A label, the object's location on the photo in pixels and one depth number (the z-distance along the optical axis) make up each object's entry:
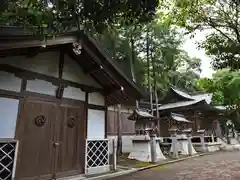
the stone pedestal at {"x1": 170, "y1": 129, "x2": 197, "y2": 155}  13.28
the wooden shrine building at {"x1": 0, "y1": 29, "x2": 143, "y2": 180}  5.01
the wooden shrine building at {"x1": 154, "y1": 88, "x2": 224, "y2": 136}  18.50
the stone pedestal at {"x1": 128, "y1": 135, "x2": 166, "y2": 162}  9.98
